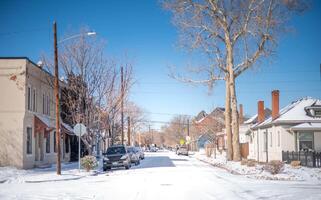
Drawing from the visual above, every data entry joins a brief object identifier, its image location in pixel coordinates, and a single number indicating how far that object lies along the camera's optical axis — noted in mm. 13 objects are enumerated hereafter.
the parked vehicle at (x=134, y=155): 41281
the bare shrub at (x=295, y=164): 32788
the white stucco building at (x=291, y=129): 38469
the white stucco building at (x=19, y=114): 31391
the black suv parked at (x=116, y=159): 35906
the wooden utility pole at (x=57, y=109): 27500
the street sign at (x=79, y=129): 30794
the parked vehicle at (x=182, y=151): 80700
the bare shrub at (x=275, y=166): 26500
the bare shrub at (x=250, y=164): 33656
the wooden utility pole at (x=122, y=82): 45581
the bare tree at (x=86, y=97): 40500
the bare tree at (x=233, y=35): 36938
